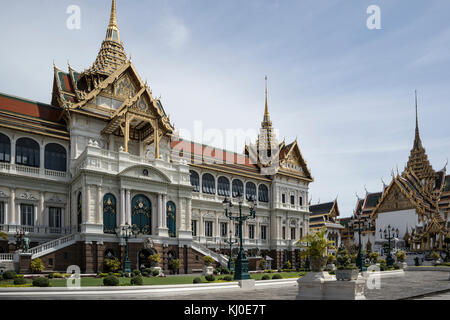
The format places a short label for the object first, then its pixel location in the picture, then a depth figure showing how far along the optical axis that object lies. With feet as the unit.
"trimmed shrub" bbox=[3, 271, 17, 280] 78.25
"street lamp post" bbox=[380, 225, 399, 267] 149.16
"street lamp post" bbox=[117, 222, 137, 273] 98.94
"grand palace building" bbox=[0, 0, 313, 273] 110.83
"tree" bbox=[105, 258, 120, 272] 108.27
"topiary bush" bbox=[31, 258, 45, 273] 95.25
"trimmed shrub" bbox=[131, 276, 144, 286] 71.72
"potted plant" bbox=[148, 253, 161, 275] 110.31
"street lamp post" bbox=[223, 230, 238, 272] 120.16
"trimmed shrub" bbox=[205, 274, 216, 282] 82.58
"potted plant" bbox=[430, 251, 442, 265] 177.84
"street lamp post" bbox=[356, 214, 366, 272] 108.99
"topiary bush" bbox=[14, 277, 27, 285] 69.05
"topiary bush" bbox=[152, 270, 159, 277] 103.10
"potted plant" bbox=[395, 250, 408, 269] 156.03
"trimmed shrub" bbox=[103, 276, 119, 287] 69.61
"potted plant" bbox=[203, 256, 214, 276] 122.42
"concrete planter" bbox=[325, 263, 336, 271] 136.56
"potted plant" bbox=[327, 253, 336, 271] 137.04
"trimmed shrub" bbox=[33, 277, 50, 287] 67.05
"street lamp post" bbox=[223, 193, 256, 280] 78.59
